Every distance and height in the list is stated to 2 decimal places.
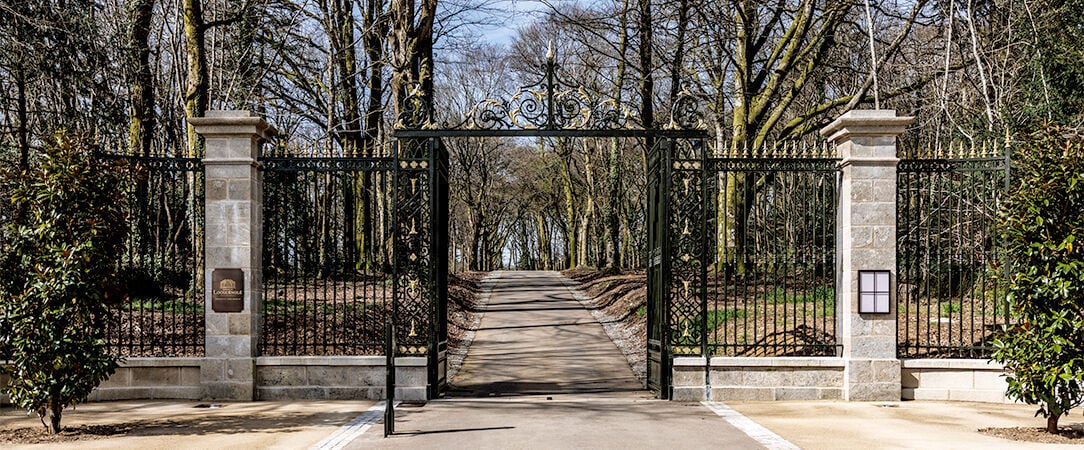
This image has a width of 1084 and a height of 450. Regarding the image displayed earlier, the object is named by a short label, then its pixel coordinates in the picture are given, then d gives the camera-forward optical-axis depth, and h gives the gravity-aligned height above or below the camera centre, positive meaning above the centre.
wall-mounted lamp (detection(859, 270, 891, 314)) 11.84 -0.81
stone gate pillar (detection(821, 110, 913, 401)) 11.85 -0.31
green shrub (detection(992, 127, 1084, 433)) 9.37 -0.51
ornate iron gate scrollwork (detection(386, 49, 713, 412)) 12.11 +0.30
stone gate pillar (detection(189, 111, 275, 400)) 11.80 -0.43
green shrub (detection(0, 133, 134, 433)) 9.38 -0.54
